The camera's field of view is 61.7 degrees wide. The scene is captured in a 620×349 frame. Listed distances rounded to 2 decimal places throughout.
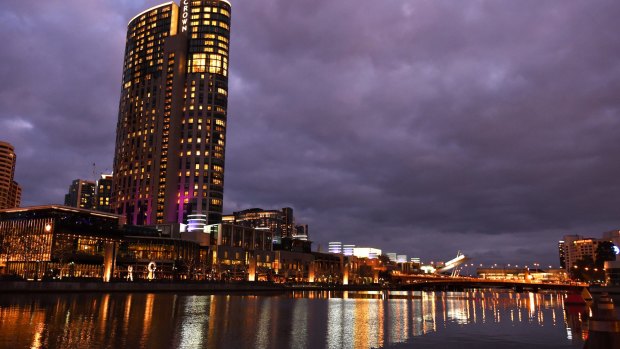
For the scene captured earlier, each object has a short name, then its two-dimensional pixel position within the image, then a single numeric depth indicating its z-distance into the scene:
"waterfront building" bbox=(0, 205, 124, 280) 146.12
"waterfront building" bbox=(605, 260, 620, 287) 154.00
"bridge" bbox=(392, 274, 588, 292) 178.25
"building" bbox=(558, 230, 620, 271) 180.25
